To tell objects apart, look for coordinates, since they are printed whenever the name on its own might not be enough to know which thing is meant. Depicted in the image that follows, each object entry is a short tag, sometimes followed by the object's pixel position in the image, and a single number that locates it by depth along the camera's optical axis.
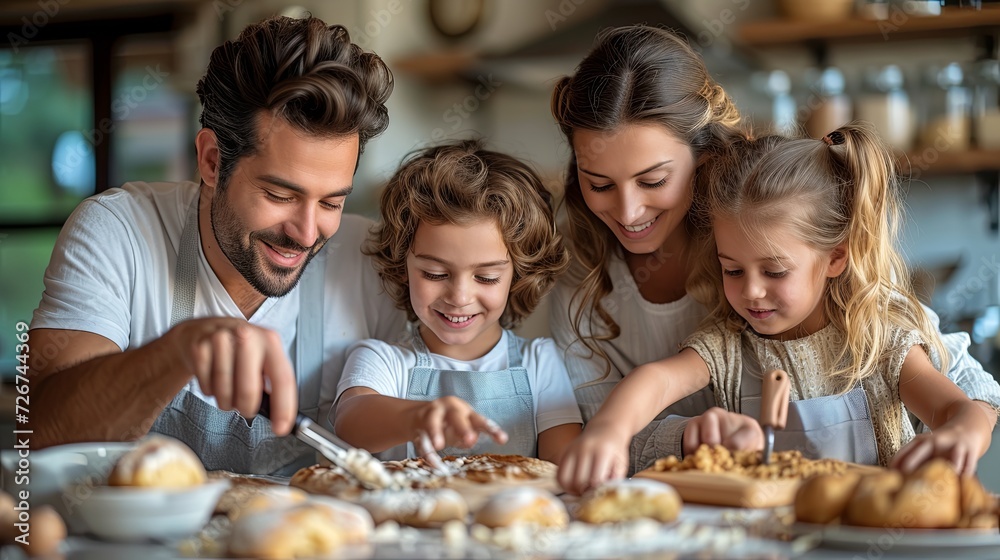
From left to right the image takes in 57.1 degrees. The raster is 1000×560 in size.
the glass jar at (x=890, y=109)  3.03
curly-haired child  1.59
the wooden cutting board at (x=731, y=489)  1.00
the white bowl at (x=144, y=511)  0.81
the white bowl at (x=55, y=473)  0.93
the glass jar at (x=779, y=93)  3.26
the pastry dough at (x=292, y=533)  0.77
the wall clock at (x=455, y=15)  3.68
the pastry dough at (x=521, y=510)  0.87
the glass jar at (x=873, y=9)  3.04
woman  1.58
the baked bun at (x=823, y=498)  0.89
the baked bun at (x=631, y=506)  0.92
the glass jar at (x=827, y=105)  3.09
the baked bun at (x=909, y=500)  0.86
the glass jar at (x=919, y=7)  2.99
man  1.53
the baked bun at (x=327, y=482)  1.05
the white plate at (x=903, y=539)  0.82
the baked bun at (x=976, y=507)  0.87
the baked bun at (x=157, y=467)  0.84
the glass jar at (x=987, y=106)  2.91
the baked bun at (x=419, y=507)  0.93
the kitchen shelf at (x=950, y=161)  2.91
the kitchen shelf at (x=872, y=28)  2.95
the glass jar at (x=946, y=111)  2.99
